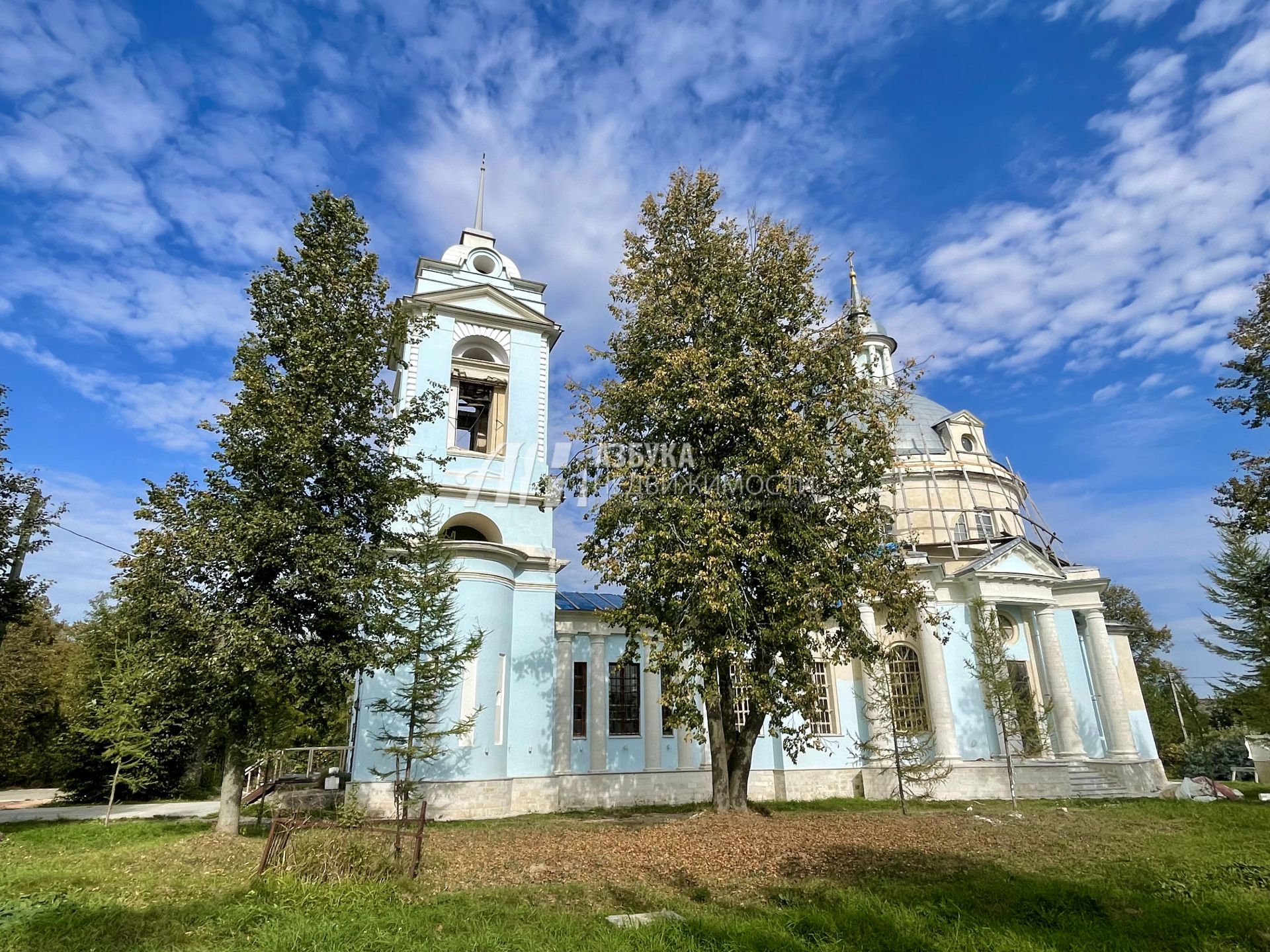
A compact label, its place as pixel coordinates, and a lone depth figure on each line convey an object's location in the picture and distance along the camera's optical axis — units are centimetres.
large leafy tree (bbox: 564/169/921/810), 1420
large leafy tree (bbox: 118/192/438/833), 1225
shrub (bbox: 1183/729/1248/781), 3297
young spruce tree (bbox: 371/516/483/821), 1583
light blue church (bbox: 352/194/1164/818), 1872
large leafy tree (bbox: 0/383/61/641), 1402
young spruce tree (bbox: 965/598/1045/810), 2111
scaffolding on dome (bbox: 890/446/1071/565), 3056
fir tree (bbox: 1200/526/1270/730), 2217
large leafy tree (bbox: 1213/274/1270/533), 1784
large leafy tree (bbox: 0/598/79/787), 2689
